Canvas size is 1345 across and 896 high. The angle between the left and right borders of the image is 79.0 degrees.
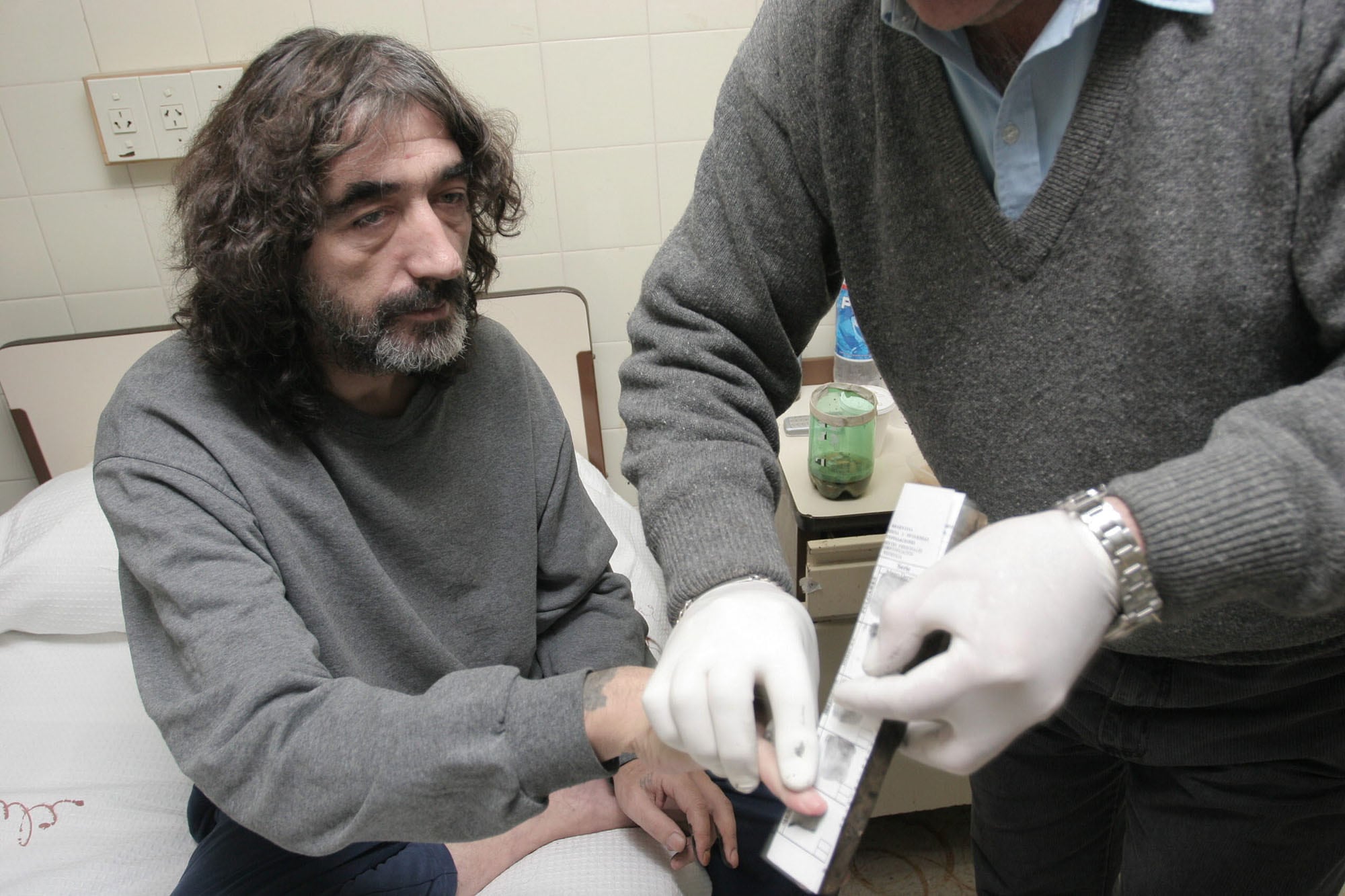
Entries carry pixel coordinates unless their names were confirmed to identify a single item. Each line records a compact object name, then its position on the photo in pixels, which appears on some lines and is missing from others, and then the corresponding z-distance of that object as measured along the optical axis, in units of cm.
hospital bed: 102
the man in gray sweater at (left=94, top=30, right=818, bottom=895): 74
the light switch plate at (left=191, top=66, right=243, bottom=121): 149
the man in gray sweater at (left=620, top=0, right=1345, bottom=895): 48
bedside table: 127
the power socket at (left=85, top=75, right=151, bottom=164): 149
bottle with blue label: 163
